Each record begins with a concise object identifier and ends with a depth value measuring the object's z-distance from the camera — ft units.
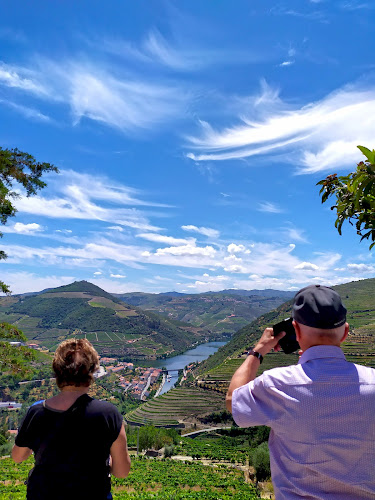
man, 3.68
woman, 5.47
